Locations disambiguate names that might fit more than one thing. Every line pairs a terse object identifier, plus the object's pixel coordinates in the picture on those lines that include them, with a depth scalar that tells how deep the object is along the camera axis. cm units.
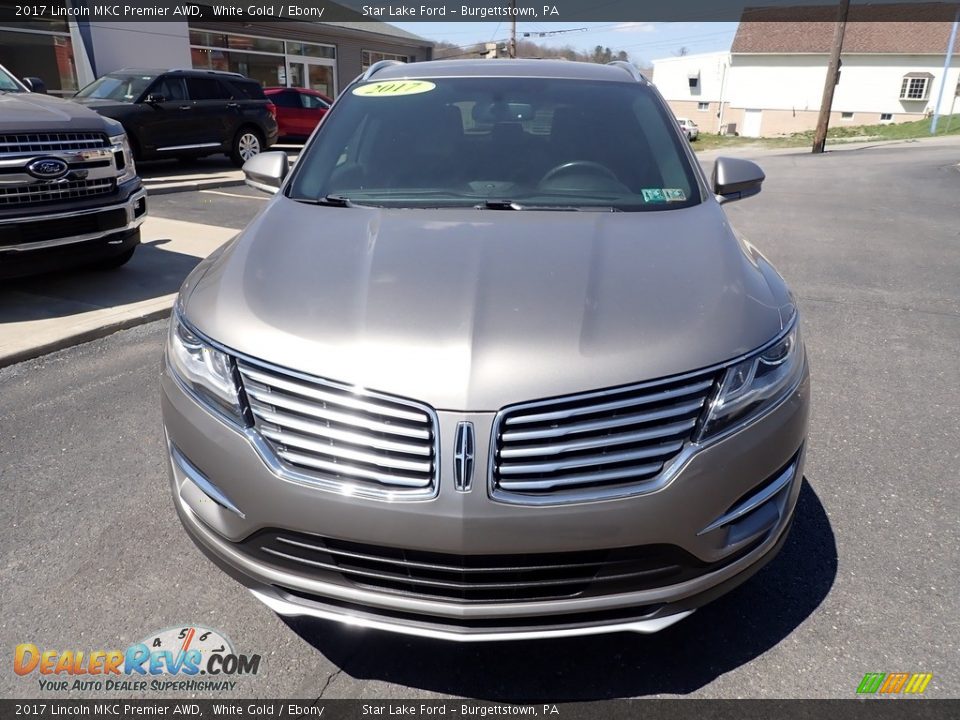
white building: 4891
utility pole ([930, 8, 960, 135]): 3803
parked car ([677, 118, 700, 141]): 4156
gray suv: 184
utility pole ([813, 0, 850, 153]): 2641
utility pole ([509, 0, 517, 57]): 4060
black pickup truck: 496
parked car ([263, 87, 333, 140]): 1863
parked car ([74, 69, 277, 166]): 1305
